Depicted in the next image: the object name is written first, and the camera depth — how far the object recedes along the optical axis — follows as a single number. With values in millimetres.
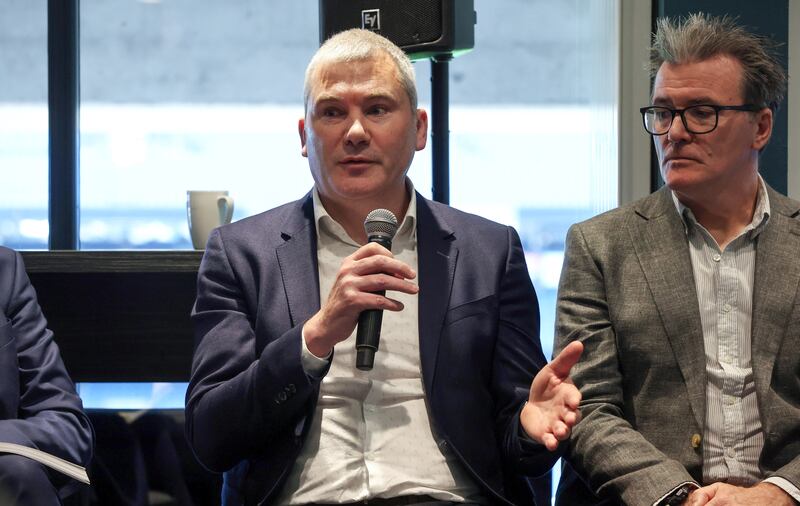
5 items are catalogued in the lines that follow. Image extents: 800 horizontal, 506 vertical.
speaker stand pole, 6211
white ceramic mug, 5848
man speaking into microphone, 3771
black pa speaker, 5488
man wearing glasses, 3979
